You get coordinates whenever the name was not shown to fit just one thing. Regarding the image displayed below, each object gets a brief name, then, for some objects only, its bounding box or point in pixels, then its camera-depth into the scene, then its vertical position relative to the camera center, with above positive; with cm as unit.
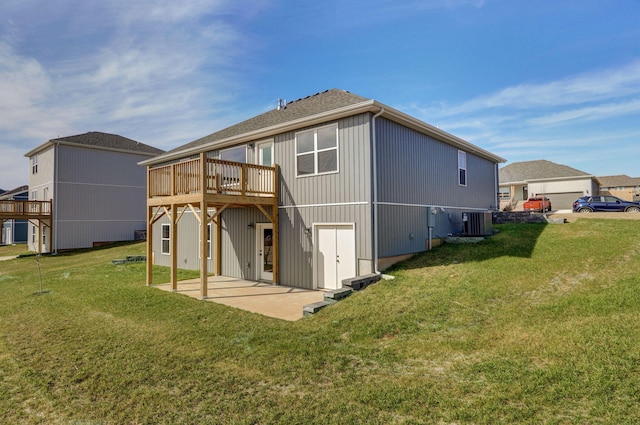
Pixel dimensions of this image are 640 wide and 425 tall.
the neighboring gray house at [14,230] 3666 -44
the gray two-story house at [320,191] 966 +103
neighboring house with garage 2892 +319
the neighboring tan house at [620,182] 5617 +609
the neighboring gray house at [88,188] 2358 +278
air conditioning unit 1302 -19
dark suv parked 1852 +74
